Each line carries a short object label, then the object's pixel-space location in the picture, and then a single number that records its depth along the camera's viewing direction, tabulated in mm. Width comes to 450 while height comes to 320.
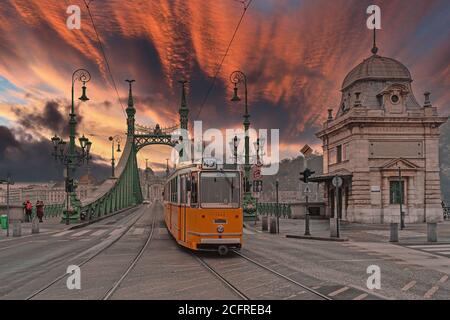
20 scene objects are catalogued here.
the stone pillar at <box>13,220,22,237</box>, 24625
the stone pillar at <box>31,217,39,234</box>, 26062
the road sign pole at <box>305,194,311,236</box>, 23220
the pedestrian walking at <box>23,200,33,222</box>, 35538
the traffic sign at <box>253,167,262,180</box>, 30131
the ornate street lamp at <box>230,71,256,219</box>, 33625
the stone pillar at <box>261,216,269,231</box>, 27461
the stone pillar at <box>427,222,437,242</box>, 20172
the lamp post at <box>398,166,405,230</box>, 27747
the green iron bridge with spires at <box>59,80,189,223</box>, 35522
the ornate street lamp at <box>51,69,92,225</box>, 31859
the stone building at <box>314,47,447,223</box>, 33531
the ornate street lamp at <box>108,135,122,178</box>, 63838
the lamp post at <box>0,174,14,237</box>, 25766
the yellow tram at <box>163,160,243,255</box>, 14867
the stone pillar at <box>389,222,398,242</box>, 20609
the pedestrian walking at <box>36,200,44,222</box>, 34634
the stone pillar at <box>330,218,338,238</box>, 22445
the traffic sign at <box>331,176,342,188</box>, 22702
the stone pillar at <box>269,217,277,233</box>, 25891
